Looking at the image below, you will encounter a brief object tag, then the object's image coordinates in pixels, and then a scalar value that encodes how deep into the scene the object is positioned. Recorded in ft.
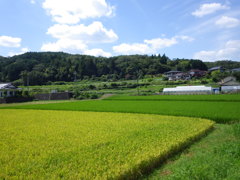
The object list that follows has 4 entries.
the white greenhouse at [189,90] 161.78
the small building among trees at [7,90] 179.93
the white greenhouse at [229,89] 154.51
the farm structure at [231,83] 185.26
